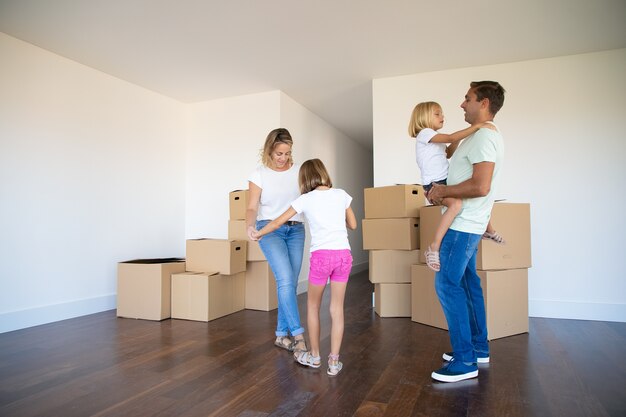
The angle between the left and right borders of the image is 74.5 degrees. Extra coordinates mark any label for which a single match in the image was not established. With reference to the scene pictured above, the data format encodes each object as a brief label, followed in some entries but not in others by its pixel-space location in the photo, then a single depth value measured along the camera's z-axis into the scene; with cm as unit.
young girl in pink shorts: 190
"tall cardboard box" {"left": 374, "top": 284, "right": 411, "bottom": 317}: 330
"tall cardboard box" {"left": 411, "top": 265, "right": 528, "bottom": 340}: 261
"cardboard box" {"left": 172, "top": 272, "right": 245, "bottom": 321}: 320
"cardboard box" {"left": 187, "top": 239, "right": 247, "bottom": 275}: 335
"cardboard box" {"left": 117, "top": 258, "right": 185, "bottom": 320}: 325
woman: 228
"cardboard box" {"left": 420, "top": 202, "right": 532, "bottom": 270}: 257
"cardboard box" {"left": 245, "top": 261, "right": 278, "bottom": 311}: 363
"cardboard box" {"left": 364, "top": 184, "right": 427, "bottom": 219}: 325
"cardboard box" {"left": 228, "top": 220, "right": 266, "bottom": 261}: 362
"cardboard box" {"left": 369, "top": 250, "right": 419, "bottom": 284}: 333
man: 174
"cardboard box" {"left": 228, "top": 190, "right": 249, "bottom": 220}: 366
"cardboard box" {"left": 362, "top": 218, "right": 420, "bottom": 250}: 326
